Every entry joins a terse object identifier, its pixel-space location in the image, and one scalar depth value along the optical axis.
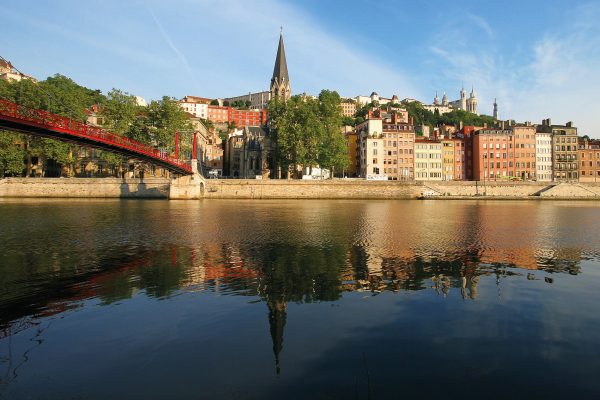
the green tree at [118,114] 84.62
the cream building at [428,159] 108.44
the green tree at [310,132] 85.56
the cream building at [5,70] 129.56
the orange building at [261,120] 196.05
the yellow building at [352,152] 117.38
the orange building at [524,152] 110.25
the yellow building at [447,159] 111.75
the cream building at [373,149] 103.81
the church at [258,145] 114.38
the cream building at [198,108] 197.88
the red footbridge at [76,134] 29.30
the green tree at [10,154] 76.00
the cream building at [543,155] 110.88
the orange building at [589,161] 113.81
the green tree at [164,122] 85.56
